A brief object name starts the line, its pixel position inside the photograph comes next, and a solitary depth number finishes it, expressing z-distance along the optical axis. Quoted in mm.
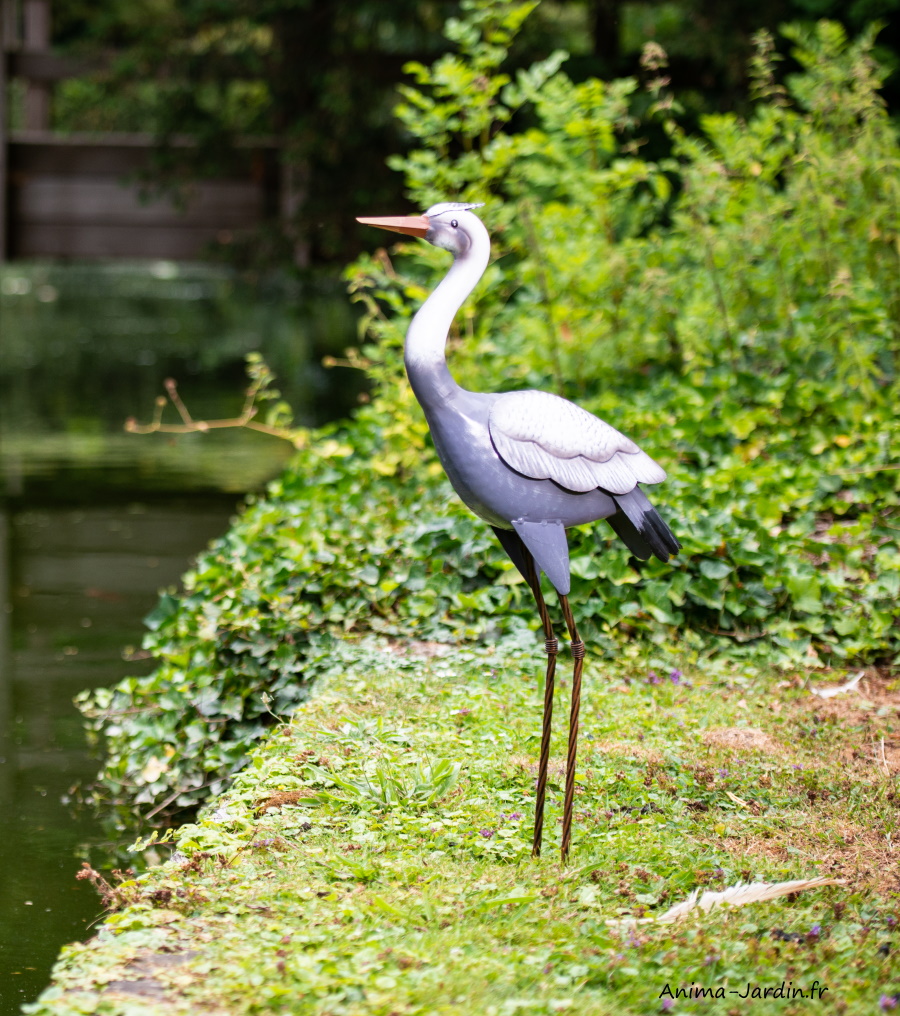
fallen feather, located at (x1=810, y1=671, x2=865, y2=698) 8961
